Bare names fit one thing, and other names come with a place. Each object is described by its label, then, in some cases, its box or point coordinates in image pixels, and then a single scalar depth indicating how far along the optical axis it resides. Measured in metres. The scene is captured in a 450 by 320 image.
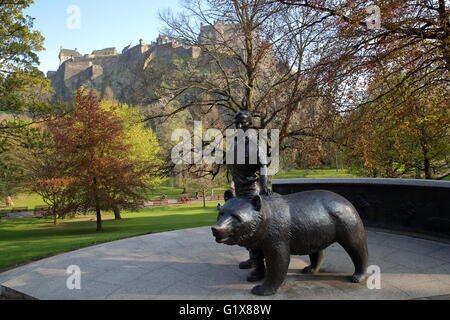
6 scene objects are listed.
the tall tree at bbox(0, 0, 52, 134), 12.09
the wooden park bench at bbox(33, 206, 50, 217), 26.12
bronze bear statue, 4.23
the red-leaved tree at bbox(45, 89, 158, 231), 13.87
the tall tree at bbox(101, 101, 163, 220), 24.32
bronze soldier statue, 5.32
